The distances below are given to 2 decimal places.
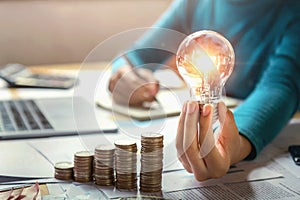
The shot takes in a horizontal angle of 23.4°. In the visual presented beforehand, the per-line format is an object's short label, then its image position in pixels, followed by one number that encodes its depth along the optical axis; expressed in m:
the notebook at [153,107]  1.04
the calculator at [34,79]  1.30
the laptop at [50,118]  1.01
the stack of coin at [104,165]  0.80
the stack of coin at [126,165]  0.78
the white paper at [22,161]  0.84
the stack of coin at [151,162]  0.78
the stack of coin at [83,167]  0.81
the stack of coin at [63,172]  0.82
